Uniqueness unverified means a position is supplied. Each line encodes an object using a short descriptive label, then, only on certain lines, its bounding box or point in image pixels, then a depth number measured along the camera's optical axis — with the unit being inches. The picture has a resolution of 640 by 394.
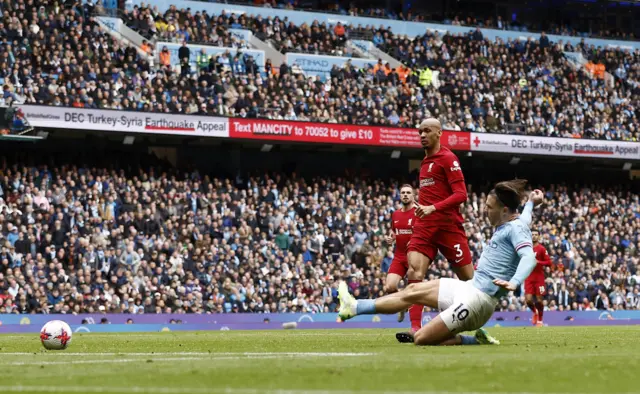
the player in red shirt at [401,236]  684.7
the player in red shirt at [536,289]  1118.4
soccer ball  528.7
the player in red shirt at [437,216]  575.8
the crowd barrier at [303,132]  1432.1
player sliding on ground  470.9
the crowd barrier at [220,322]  1146.0
